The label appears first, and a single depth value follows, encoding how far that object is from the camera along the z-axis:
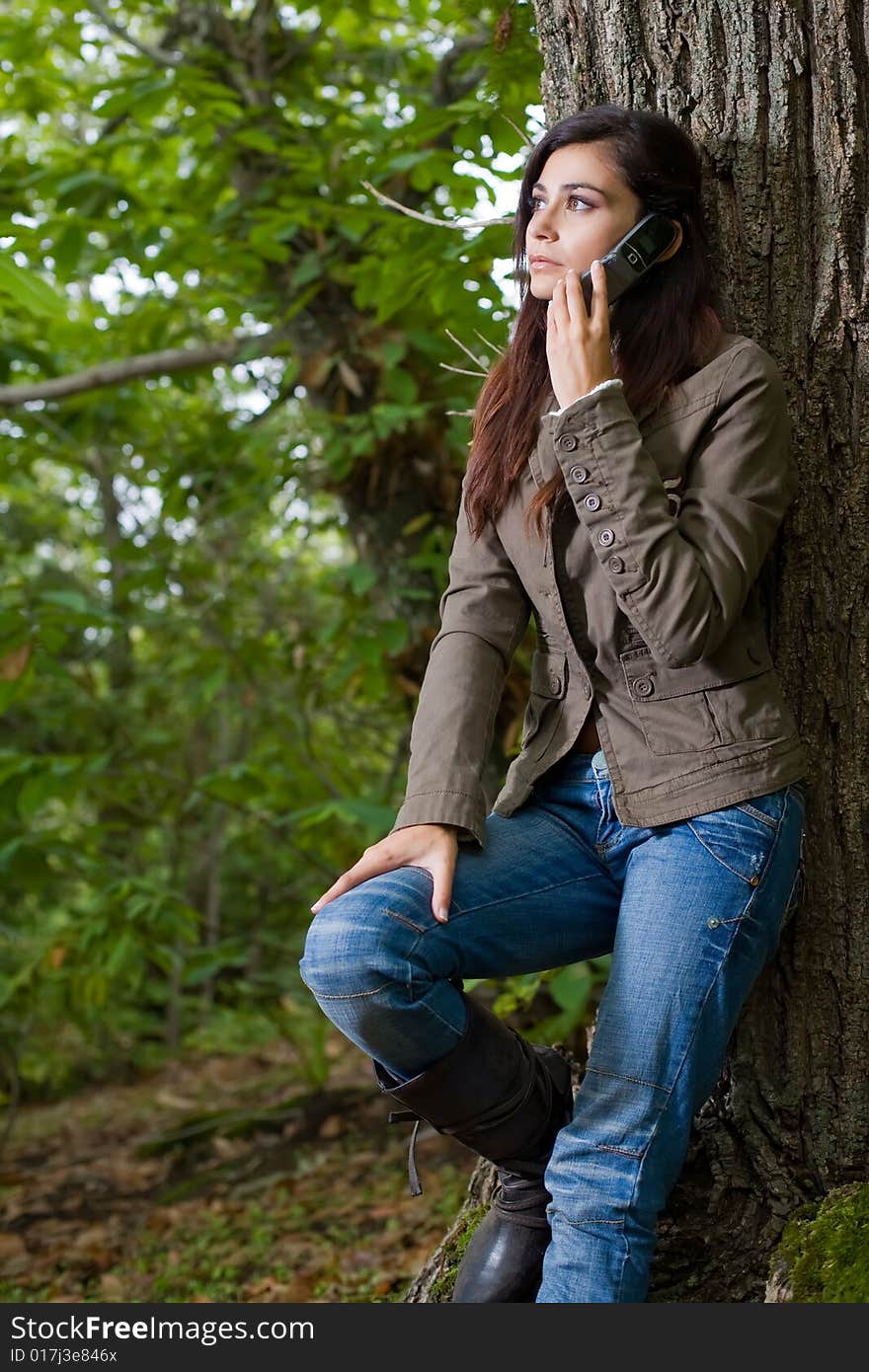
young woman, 1.90
